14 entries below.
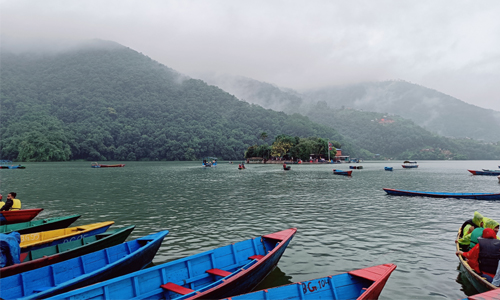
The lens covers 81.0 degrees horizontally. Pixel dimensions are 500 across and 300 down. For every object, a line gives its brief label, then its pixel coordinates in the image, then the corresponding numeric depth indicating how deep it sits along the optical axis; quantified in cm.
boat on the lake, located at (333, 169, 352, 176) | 6405
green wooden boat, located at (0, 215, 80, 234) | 1515
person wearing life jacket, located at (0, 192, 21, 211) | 1869
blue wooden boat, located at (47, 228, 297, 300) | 766
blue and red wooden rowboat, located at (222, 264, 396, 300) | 766
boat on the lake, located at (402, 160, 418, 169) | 10526
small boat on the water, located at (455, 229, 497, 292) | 831
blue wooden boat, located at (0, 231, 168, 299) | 796
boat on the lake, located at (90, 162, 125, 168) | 10636
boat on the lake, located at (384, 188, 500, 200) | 2998
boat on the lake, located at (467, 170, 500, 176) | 6756
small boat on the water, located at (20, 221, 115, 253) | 1154
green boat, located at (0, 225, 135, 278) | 913
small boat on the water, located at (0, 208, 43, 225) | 1812
